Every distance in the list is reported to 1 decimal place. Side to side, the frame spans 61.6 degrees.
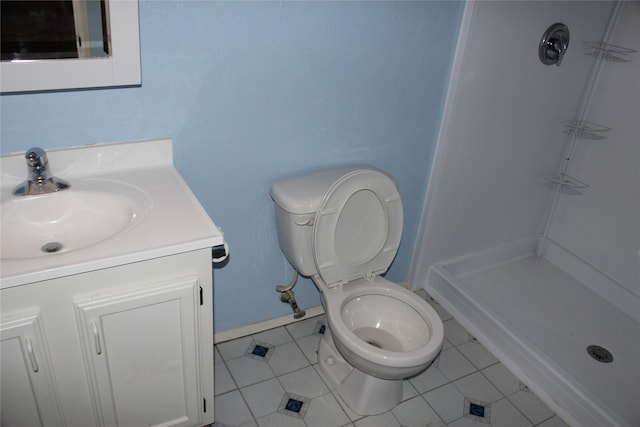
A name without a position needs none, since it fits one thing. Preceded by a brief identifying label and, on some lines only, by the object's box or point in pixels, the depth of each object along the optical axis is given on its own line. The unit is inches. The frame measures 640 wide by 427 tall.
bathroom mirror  52.5
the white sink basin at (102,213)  49.3
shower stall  80.7
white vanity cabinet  48.9
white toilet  68.7
